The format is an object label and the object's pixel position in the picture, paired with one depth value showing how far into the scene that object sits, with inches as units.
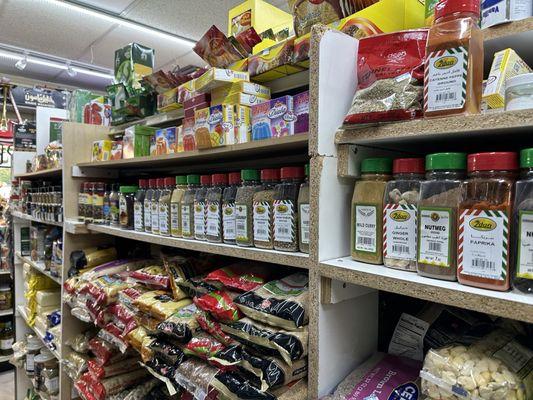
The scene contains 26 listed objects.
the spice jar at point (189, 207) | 49.8
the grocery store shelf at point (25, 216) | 86.2
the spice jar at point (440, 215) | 24.6
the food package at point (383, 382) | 30.7
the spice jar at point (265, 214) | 38.5
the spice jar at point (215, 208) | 45.0
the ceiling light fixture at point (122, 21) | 125.3
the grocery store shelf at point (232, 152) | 35.9
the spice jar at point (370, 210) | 29.2
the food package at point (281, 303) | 34.7
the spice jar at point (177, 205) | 51.9
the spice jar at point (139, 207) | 61.6
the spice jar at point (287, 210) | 36.6
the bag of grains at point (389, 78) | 26.2
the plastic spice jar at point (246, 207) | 40.8
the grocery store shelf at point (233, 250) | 34.4
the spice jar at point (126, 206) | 66.1
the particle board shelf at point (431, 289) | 21.0
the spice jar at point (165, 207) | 54.1
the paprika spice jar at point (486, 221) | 22.3
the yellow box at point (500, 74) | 24.8
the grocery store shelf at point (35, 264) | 86.6
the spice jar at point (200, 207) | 47.1
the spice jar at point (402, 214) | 27.5
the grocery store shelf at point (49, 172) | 83.3
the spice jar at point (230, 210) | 43.1
